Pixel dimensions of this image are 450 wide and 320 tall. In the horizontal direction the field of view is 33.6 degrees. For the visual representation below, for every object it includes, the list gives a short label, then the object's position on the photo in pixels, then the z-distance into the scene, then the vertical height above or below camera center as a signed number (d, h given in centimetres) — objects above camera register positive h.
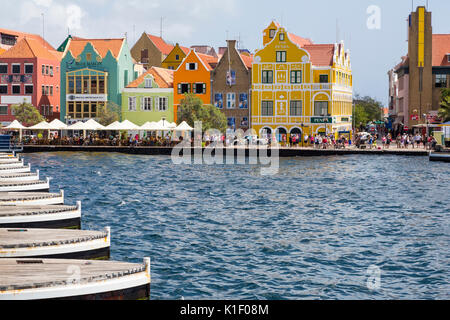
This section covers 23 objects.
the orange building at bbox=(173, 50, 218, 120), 10694 +810
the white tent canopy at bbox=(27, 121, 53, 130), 9415 +112
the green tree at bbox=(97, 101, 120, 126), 10462 +281
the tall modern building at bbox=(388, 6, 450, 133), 11238 +1024
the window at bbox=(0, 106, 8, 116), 11956 +398
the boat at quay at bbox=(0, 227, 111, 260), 2392 -359
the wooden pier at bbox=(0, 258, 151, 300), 1889 -380
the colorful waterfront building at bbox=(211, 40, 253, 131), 10519 +683
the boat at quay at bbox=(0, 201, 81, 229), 3070 -344
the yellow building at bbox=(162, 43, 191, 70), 12638 +1312
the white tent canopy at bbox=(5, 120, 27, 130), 9321 +111
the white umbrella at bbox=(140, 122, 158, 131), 9181 +113
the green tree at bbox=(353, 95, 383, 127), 17782 +695
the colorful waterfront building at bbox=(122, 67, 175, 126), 10888 +536
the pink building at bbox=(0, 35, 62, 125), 11881 +876
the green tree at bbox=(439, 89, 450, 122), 9669 +334
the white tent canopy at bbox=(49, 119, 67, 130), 9379 +125
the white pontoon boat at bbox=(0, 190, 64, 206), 3528 -307
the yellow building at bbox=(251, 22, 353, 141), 10062 +643
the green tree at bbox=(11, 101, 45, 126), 11075 +310
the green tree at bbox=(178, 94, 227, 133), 9531 +260
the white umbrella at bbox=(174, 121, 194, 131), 9072 +99
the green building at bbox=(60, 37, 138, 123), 11262 +833
